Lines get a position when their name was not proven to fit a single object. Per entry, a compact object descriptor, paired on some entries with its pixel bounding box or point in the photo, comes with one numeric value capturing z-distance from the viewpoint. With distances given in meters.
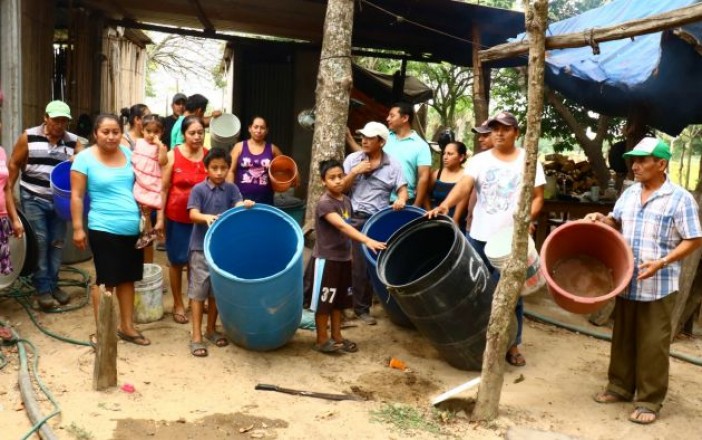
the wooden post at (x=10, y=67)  5.46
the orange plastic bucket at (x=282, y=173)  5.03
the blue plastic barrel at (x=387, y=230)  4.59
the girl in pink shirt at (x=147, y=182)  4.05
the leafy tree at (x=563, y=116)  8.82
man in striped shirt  4.61
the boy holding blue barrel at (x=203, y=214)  4.17
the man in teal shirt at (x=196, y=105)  5.47
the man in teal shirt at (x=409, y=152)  5.05
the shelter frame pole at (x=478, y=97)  6.73
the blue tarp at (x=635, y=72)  5.18
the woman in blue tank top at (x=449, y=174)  5.20
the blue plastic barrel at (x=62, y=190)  4.52
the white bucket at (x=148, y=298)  4.58
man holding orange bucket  3.34
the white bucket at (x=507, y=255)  3.85
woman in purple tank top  4.99
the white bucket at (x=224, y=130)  6.25
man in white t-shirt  4.06
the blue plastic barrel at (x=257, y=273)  3.76
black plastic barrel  3.62
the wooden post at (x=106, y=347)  3.33
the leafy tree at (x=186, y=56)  20.19
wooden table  6.79
